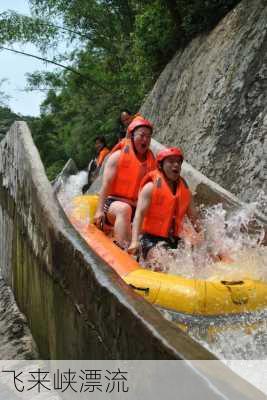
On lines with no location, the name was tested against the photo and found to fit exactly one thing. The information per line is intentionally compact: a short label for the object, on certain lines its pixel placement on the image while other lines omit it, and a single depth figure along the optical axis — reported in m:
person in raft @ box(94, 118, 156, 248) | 5.56
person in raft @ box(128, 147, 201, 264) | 4.95
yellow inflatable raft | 3.75
